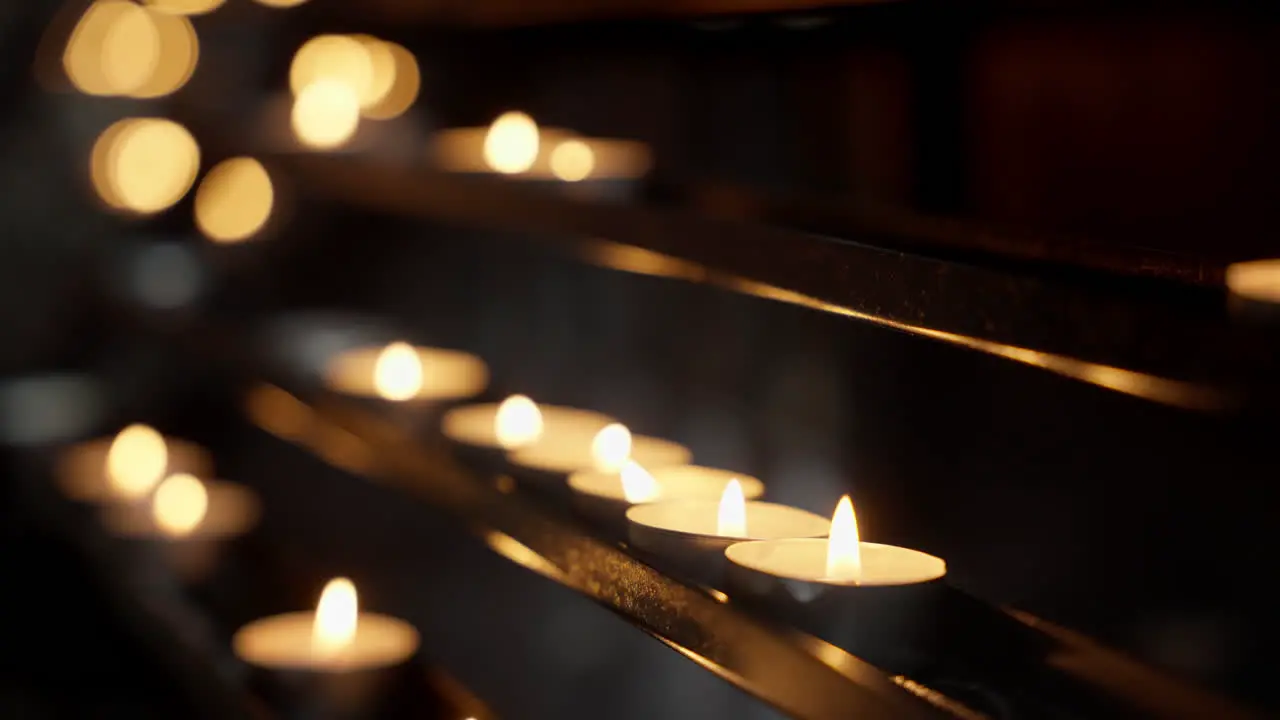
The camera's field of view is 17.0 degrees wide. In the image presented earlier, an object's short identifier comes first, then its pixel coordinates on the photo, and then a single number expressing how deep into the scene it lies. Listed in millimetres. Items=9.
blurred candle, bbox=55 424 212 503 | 1096
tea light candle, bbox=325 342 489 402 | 985
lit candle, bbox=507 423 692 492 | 887
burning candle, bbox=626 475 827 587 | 806
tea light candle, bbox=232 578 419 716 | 894
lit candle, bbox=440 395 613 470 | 914
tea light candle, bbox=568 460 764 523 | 847
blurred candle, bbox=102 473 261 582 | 1021
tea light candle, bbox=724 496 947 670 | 770
